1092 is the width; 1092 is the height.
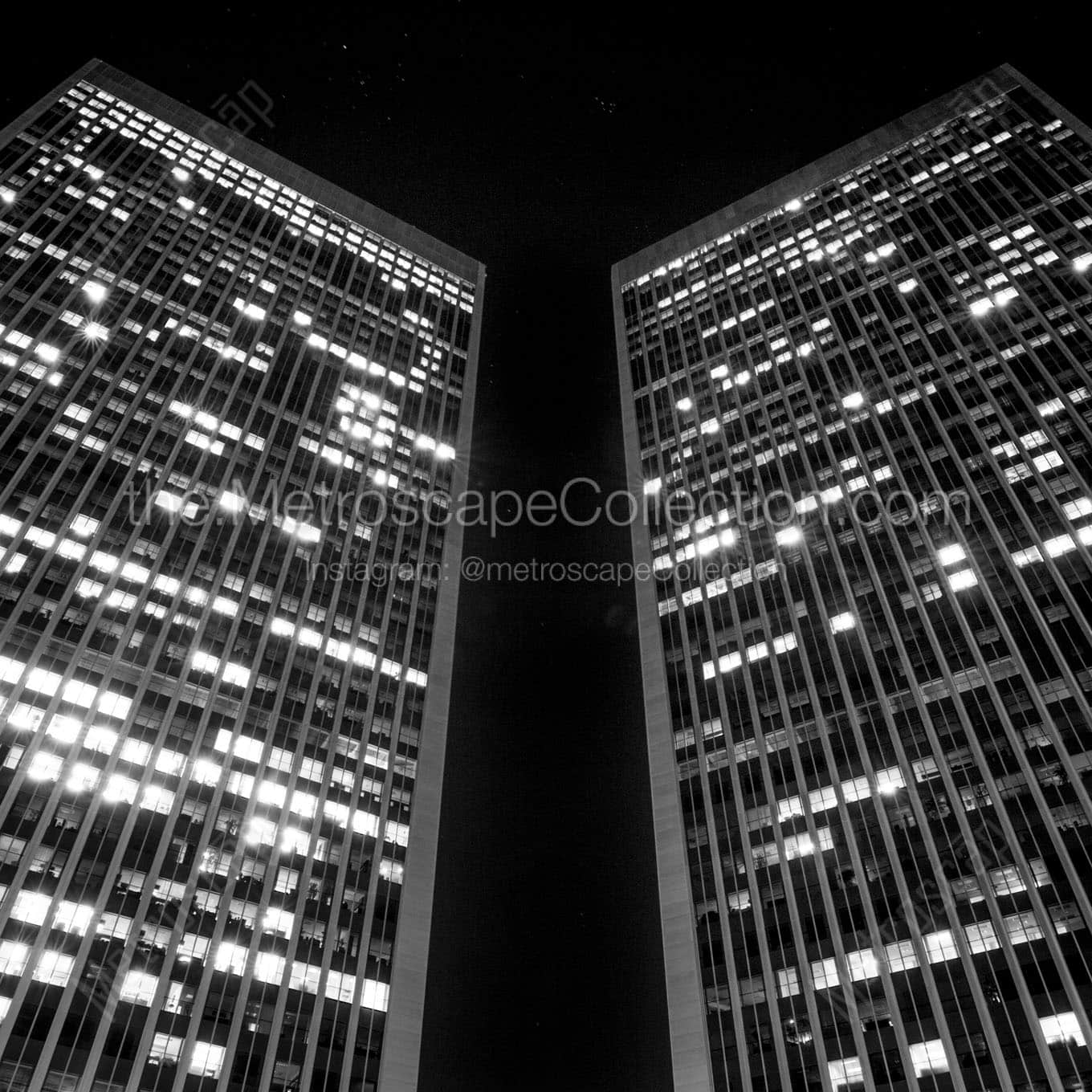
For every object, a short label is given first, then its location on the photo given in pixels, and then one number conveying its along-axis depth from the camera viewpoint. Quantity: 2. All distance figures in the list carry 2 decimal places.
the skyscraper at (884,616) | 57.16
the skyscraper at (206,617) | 59.03
